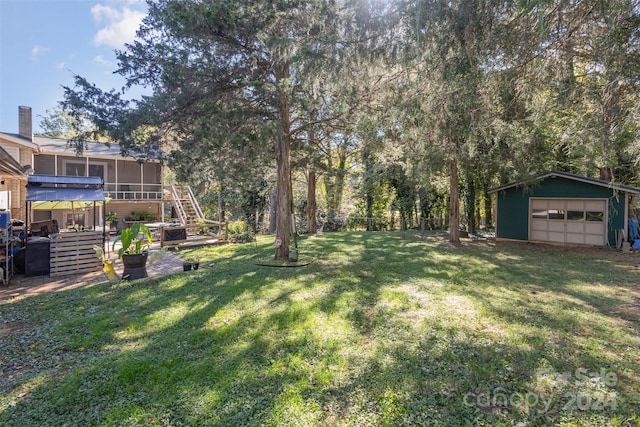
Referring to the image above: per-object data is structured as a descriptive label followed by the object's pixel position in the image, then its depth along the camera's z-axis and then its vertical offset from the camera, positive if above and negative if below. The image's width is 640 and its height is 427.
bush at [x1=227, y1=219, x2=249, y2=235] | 12.96 -0.56
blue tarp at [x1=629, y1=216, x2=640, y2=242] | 11.39 -0.63
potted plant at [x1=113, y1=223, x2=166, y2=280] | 6.40 -0.89
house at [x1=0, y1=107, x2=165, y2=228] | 13.47 +2.14
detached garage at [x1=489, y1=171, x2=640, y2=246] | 11.34 +0.12
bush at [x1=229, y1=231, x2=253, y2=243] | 12.38 -0.95
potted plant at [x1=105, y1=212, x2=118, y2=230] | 14.75 -0.23
